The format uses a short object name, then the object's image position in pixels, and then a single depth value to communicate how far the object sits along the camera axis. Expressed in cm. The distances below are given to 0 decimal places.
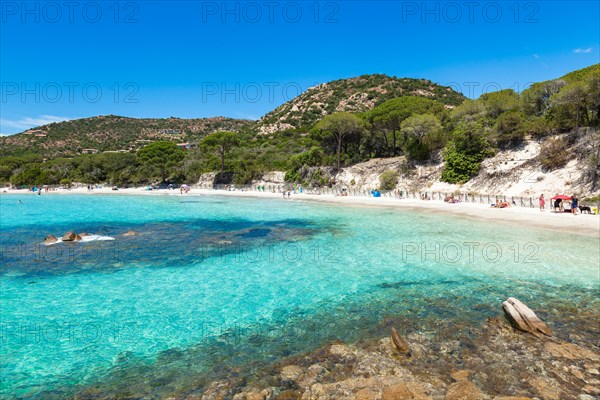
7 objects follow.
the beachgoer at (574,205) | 2261
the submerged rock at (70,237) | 1850
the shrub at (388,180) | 4115
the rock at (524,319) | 767
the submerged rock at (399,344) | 701
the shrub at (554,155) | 3069
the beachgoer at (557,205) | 2398
